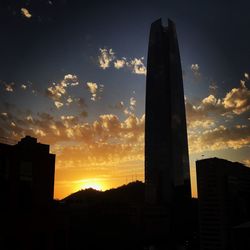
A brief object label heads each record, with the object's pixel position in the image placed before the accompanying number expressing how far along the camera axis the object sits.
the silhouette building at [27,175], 33.88
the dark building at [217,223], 141.34
